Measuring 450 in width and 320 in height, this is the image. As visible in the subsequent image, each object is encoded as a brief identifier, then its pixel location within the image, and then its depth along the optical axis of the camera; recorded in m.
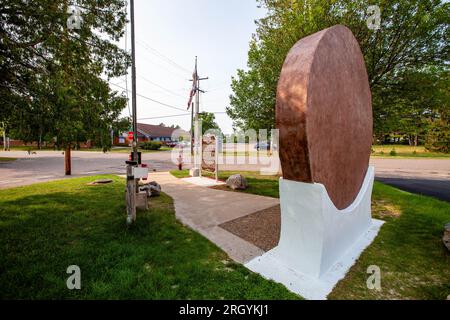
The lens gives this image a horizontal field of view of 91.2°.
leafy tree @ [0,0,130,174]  4.66
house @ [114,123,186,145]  54.44
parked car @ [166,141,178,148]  55.54
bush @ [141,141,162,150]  42.50
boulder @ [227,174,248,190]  9.70
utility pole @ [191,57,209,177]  12.65
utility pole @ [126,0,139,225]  4.98
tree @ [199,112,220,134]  47.84
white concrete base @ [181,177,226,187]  10.89
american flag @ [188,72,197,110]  17.05
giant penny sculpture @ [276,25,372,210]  3.21
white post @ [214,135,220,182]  11.45
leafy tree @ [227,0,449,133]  6.96
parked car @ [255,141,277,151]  43.28
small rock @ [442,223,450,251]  4.08
